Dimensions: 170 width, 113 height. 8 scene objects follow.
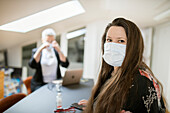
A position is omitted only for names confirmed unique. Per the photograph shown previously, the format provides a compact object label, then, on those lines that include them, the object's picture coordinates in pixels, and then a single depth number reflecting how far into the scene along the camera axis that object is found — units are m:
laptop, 1.76
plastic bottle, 1.12
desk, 1.07
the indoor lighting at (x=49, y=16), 1.94
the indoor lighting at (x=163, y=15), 1.97
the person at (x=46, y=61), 1.98
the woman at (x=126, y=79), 0.79
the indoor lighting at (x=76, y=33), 3.29
